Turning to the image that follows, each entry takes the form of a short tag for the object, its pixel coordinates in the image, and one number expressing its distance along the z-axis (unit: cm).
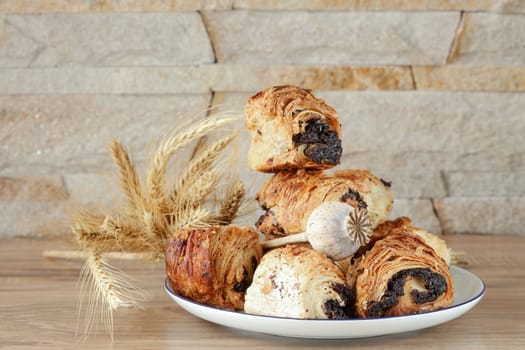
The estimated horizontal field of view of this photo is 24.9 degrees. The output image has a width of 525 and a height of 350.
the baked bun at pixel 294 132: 93
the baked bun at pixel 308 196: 92
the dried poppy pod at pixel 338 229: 88
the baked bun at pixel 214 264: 92
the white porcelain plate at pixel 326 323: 85
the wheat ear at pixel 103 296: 96
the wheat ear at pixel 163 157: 108
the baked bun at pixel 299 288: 86
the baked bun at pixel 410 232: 96
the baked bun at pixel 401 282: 87
